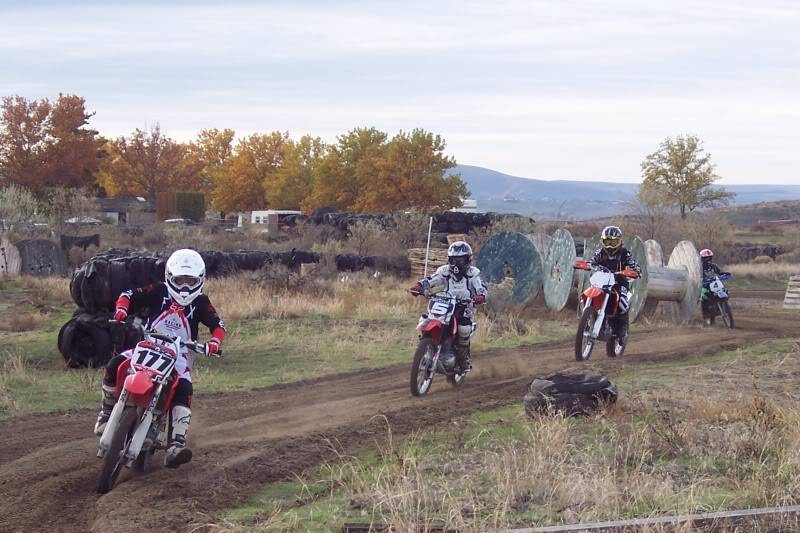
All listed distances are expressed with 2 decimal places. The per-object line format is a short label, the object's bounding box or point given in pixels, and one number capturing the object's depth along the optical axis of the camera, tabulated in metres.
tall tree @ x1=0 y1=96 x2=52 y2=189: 79.12
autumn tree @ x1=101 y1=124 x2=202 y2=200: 98.69
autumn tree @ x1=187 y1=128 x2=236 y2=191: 117.88
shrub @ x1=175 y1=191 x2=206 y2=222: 78.44
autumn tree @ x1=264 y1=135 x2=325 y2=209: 91.56
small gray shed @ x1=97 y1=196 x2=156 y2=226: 74.19
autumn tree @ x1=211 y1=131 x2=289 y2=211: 102.69
